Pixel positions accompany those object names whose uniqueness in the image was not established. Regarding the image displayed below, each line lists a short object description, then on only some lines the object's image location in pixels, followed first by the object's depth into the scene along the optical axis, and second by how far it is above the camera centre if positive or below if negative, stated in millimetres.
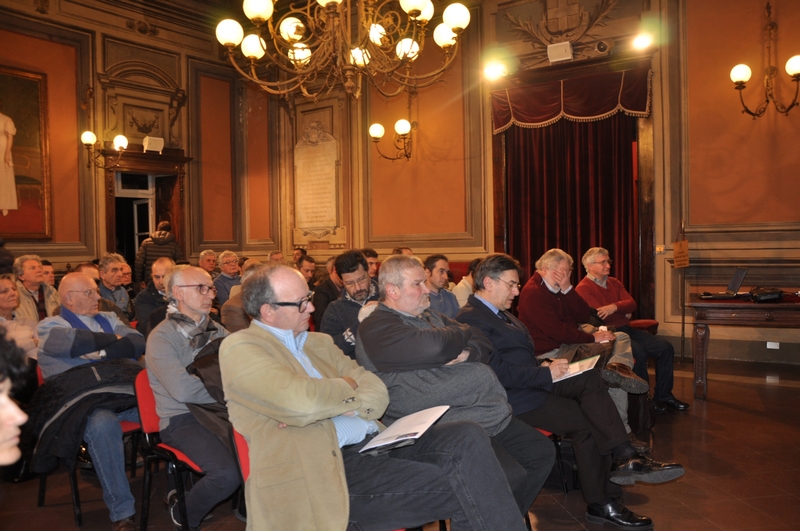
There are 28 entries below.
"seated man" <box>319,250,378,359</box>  3854 -301
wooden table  5125 -597
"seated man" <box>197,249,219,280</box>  7664 -134
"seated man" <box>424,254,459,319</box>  4863 -301
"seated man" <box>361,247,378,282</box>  6102 -122
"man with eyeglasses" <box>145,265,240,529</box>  2645 -580
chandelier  4570 +1576
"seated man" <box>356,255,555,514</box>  2455 -459
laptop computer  5383 -391
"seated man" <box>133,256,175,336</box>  4668 -352
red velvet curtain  7512 +650
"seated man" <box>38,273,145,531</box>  2939 -498
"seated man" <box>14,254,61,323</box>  4852 -294
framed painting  8062 +1207
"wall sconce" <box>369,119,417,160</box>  8680 +1551
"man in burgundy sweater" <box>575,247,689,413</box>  4910 -565
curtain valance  7324 +1739
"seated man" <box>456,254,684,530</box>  2949 -751
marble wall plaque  9891 +1076
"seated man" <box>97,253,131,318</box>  5680 -261
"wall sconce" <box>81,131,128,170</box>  8619 +1421
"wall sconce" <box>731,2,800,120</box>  6391 +1636
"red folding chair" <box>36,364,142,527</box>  3072 -1095
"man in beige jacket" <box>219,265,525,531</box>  1973 -660
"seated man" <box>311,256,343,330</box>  5320 -376
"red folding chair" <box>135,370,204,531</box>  2697 -865
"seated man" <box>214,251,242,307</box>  6410 -249
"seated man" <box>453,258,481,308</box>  5375 -356
